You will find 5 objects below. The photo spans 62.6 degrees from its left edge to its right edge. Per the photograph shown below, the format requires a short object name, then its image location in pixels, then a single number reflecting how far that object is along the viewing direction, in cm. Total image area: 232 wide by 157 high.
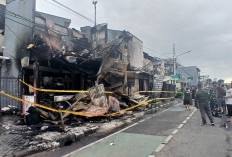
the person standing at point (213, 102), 1145
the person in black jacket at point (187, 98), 1465
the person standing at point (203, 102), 873
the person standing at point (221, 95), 994
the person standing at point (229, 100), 897
